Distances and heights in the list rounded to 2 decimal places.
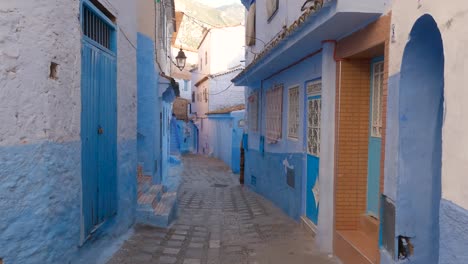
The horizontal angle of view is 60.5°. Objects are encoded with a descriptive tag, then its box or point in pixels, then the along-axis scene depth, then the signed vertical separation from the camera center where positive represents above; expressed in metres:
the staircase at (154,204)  7.18 -1.61
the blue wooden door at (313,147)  6.65 -0.37
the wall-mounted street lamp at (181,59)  14.04 +2.26
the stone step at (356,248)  4.67 -1.51
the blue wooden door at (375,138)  5.30 -0.16
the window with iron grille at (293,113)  8.00 +0.25
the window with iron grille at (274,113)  9.21 +0.29
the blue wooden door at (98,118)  4.63 +0.06
